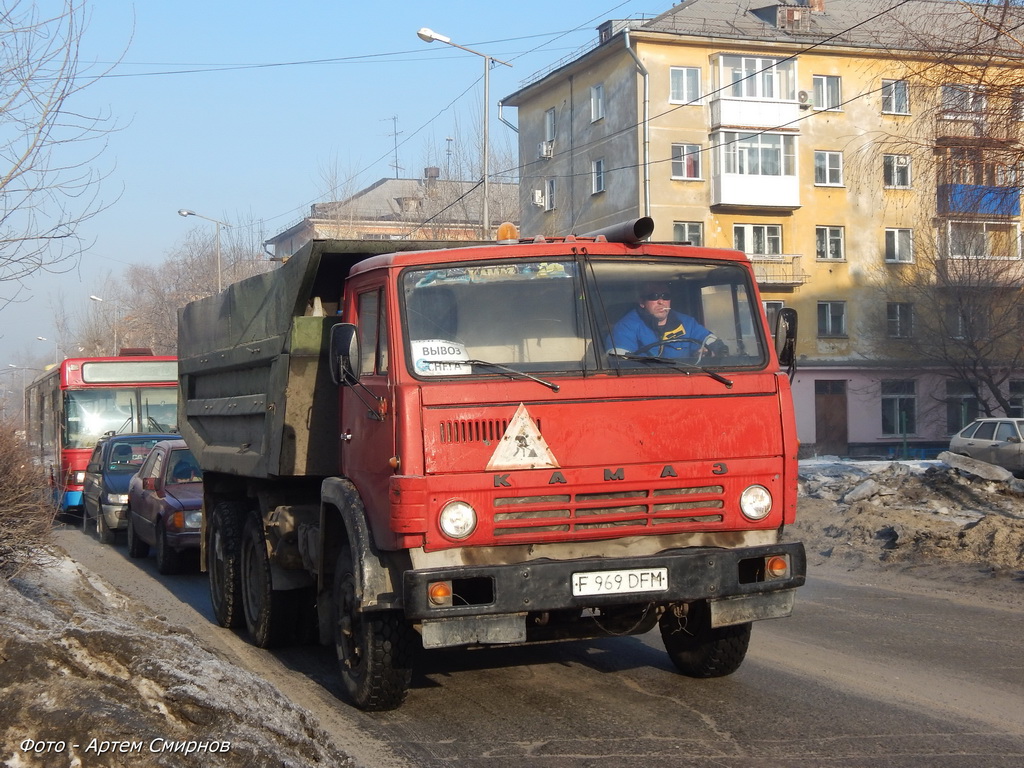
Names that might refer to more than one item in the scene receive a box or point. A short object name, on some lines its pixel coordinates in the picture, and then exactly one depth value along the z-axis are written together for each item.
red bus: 20.88
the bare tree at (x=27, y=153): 8.31
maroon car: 12.90
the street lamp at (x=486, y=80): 26.02
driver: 5.99
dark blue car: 17.14
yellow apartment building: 42.56
